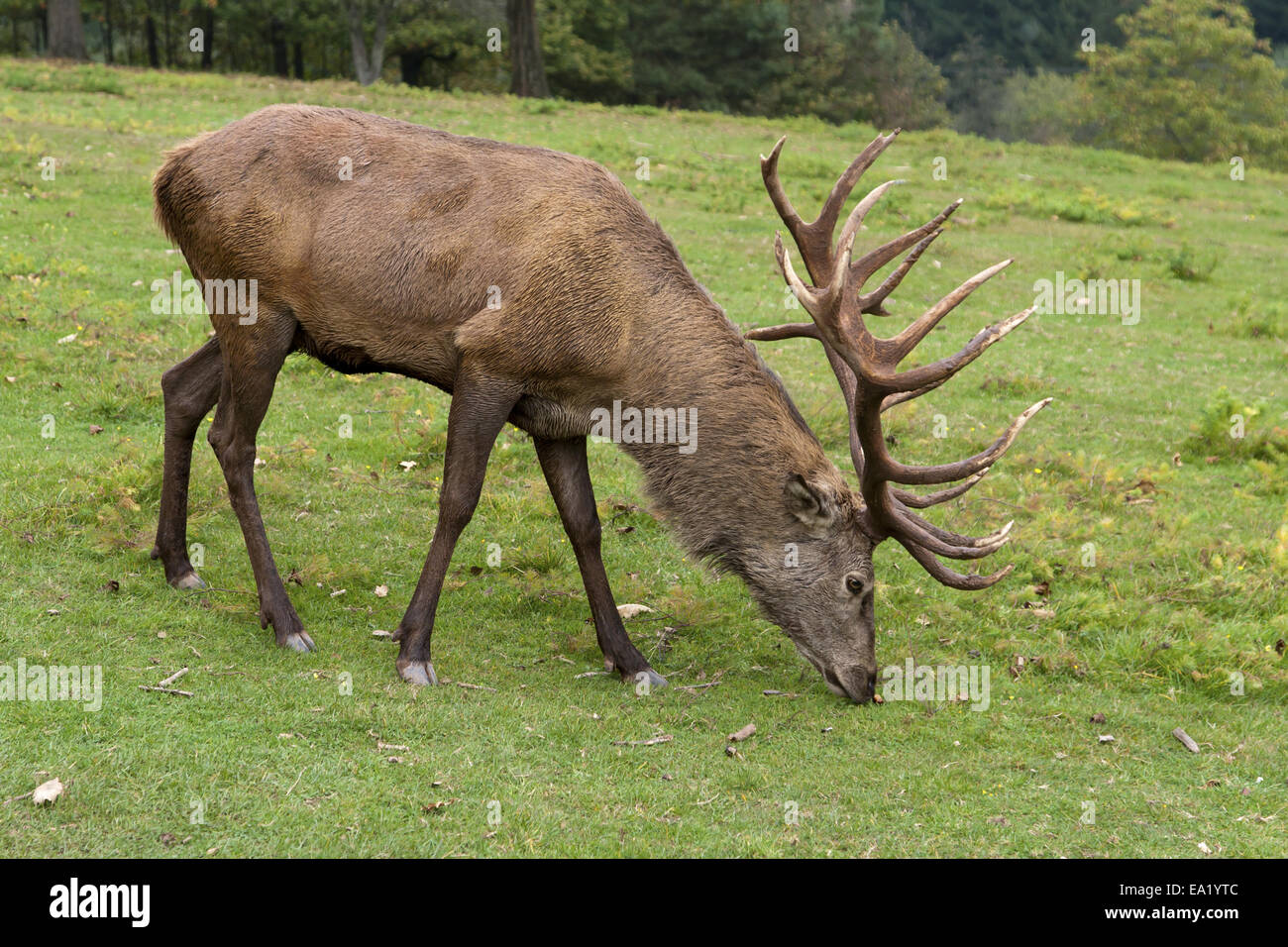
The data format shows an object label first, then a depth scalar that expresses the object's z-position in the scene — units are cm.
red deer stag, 645
